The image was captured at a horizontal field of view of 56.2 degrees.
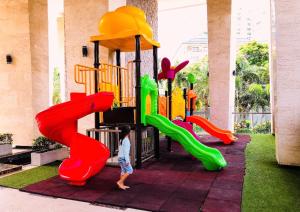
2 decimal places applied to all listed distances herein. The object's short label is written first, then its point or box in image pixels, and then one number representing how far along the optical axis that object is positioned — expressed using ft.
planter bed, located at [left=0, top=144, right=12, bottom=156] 25.94
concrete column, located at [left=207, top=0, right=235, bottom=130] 42.57
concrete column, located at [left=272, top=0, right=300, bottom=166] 20.56
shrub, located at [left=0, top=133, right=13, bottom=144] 26.84
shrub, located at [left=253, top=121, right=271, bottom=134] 63.21
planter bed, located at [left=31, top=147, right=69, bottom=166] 22.76
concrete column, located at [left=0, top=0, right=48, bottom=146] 31.09
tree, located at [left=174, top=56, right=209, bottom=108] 75.25
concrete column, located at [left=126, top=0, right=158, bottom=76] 35.98
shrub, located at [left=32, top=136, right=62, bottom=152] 24.58
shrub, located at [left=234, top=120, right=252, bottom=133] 58.08
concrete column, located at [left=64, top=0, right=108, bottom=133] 28.63
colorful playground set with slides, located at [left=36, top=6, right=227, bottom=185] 17.53
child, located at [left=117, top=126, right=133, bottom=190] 16.05
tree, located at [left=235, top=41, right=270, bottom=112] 66.33
